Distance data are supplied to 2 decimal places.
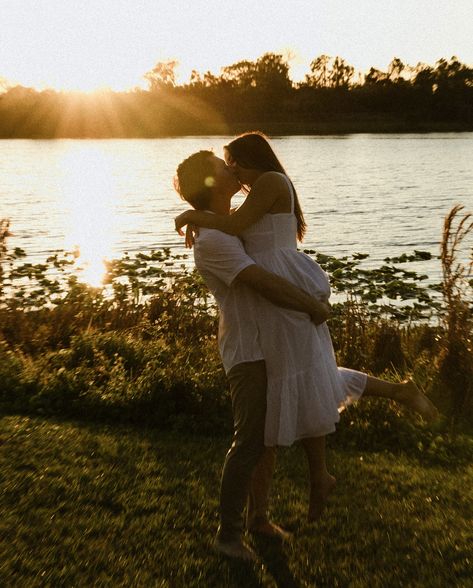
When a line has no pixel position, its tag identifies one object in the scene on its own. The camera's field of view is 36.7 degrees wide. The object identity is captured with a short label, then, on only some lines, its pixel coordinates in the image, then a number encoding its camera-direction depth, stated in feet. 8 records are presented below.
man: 11.55
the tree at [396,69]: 370.65
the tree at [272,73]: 338.13
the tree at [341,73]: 375.86
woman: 11.70
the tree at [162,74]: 374.63
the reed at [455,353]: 19.84
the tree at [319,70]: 375.86
